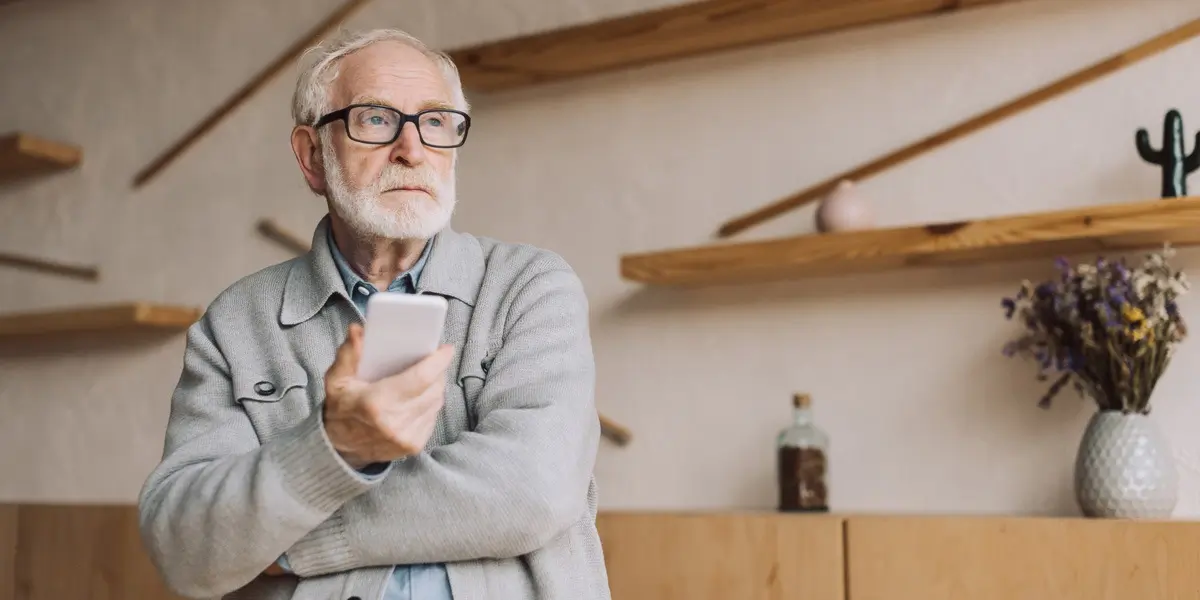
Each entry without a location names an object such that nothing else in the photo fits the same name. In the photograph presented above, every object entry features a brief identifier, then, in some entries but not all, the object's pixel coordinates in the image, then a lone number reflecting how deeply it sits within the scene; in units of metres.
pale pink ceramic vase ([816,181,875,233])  2.14
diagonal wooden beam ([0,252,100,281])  3.25
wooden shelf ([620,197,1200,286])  1.85
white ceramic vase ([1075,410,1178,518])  1.84
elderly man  1.11
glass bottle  2.17
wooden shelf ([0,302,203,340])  2.93
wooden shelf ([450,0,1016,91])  2.23
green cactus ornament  1.91
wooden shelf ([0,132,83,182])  3.18
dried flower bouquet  1.87
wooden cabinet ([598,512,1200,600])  1.75
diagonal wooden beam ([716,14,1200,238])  2.04
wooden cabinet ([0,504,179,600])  2.74
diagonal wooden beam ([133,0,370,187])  2.97
